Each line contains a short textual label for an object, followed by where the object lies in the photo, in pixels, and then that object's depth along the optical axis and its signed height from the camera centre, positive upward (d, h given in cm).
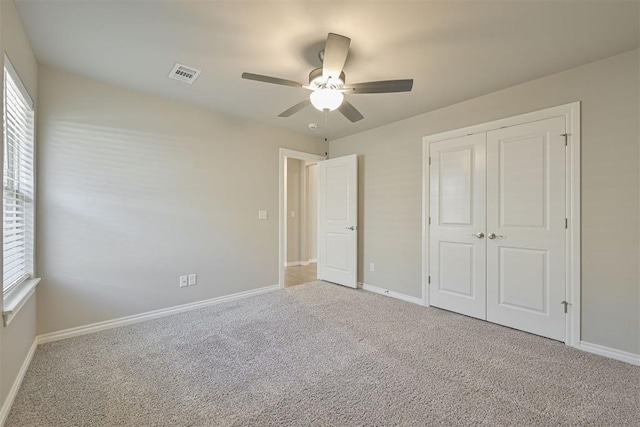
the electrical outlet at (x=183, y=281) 327 -78
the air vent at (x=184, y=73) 246 +126
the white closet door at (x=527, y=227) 255 -11
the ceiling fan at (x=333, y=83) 178 +91
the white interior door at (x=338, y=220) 425 -9
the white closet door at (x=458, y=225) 305 -12
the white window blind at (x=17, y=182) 185 +23
